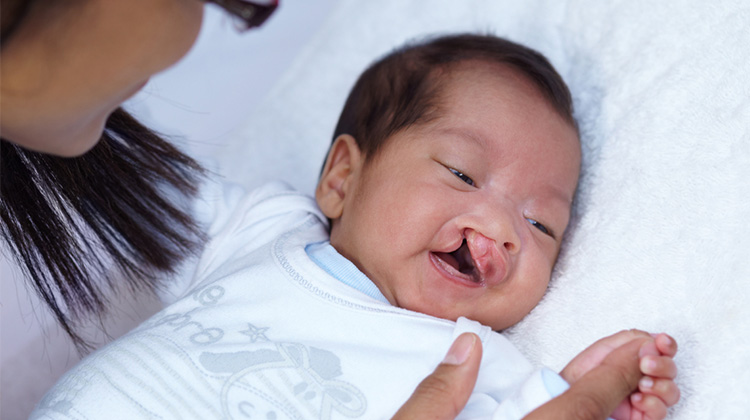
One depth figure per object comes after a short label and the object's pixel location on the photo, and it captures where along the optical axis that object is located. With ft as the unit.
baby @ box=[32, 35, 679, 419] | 1.83
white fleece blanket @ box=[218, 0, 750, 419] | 1.80
